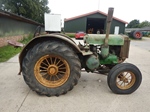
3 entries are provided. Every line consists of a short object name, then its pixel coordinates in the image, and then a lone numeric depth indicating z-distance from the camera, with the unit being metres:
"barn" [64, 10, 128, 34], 22.52
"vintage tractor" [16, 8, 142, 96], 2.51
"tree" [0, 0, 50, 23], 22.00
